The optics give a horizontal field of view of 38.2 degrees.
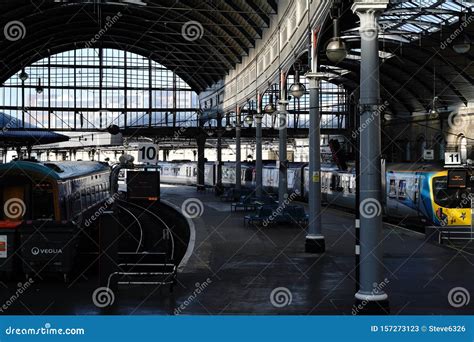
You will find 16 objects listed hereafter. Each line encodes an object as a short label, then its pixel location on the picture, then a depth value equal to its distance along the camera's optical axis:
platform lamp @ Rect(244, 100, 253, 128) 37.82
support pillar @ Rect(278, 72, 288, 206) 23.91
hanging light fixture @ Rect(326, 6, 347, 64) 12.41
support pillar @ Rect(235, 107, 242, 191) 41.03
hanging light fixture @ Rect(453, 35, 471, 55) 20.53
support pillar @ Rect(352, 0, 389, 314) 10.98
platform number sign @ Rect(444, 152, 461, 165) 23.20
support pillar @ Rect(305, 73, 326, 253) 18.44
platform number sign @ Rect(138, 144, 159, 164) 15.33
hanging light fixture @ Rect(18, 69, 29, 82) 39.04
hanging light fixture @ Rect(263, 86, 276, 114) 28.09
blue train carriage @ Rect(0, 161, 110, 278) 14.33
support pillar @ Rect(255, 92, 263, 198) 34.00
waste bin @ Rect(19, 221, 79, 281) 14.30
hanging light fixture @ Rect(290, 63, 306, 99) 19.73
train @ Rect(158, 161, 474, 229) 24.48
